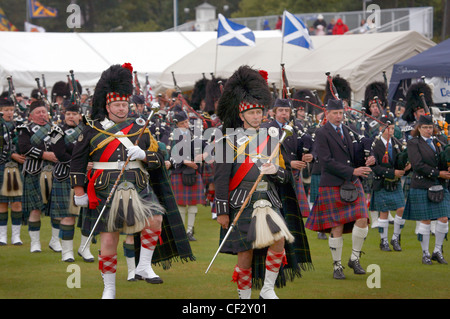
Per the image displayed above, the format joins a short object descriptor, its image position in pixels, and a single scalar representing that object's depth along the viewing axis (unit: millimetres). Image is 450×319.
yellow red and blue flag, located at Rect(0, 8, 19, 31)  35866
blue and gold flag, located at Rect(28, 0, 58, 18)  35000
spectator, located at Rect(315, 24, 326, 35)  24422
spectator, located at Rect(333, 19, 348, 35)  23156
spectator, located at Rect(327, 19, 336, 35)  24764
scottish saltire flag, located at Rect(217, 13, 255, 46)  18641
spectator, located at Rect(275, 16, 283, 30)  27422
